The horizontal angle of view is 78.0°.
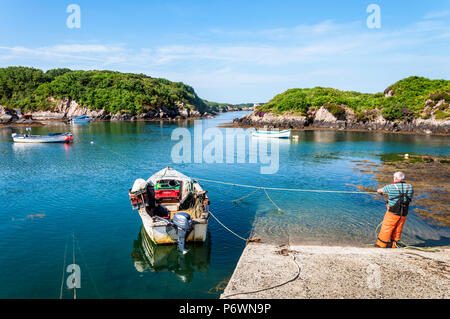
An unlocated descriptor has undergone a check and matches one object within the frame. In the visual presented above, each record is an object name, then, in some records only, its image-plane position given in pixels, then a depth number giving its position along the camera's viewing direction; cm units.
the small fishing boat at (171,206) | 1176
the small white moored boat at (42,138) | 4700
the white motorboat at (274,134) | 5781
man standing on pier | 1008
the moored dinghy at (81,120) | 9446
